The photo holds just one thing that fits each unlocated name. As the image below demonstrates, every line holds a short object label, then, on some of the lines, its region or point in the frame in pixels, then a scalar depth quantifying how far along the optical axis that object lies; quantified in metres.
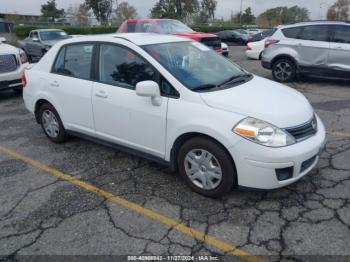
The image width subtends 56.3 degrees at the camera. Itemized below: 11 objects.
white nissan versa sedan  3.10
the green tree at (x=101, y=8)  46.78
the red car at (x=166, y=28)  10.83
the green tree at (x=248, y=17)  67.19
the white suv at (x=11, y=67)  7.88
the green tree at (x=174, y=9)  51.78
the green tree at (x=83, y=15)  48.48
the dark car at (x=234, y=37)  26.14
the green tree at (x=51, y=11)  61.85
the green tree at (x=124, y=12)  51.77
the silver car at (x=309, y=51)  7.99
